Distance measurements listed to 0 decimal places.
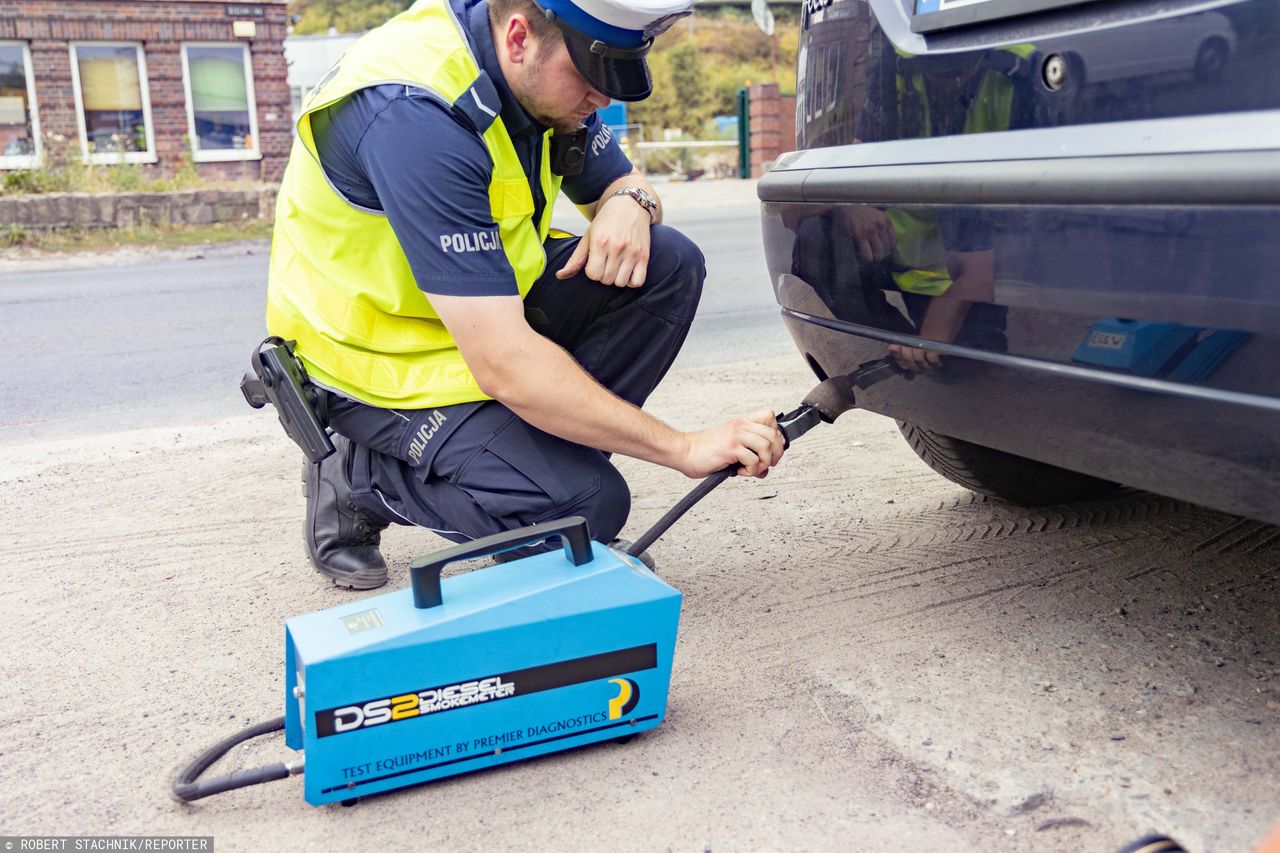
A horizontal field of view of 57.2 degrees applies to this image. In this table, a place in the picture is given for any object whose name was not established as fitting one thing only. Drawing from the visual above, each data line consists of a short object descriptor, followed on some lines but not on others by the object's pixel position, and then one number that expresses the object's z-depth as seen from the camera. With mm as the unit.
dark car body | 1338
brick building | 18469
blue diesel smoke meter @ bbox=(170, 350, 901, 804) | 1654
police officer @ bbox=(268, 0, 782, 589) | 1992
